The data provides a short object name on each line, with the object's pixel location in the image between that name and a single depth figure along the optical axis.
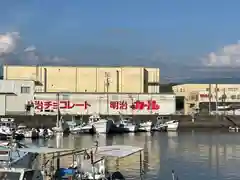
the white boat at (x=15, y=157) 21.80
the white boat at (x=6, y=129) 58.43
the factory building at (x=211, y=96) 114.44
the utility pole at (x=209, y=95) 109.51
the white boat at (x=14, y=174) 19.11
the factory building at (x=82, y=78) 96.00
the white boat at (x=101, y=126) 73.56
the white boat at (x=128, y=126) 78.09
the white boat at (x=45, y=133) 63.69
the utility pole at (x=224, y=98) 114.61
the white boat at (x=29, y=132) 61.39
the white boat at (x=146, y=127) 79.94
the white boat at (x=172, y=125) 82.69
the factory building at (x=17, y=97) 88.19
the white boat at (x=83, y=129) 74.19
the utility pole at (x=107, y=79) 96.56
